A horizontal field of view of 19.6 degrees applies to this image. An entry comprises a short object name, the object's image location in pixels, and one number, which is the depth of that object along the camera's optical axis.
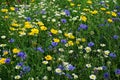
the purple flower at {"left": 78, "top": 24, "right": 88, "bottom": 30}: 4.34
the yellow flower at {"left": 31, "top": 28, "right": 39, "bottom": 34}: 4.09
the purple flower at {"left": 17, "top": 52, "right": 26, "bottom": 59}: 3.60
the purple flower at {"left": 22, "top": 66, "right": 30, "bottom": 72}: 3.38
